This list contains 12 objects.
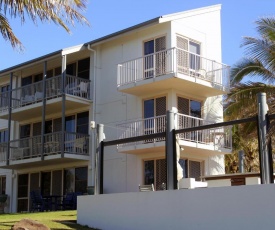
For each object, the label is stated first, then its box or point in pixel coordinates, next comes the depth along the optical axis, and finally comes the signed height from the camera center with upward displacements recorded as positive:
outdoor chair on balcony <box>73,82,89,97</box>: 26.14 +5.41
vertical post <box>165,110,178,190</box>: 12.77 +1.00
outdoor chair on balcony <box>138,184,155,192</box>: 16.35 +0.33
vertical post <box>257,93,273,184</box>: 11.24 +1.24
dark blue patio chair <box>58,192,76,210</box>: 24.55 -0.21
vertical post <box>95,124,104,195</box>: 14.83 +0.85
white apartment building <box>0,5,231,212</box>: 23.11 +4.58
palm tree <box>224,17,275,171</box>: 17.69 +4.59
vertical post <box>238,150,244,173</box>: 21.97 +1.46
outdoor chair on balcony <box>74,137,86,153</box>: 25.33 +2.60
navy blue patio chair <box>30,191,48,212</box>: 24.92 -0.17
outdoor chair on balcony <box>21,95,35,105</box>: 27.47 +5.22
